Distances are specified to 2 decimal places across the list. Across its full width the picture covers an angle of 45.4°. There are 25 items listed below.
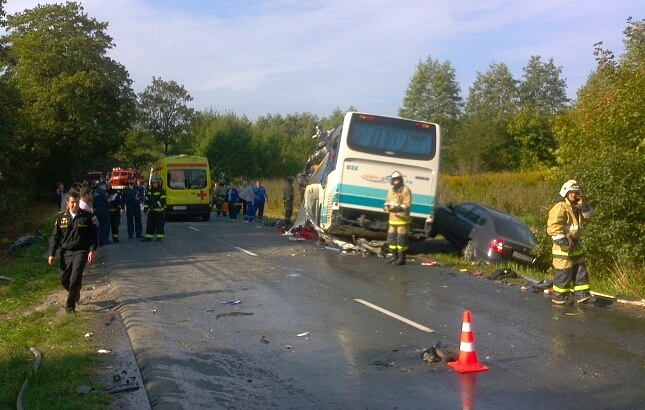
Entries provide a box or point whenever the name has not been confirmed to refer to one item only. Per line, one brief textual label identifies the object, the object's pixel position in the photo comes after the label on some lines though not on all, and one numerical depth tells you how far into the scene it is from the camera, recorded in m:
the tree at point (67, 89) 49.16
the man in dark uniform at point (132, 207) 21.98
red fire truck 48.94
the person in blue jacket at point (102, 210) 19.14
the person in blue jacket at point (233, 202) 33.50
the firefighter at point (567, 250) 11.56
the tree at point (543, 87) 86.31
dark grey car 17.66
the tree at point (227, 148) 61.56
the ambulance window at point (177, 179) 31.09
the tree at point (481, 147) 56.09
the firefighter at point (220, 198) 36.44
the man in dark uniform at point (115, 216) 21.25
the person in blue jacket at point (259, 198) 31.42
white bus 18.06
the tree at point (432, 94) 76.25
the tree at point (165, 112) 71.88
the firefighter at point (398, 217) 16.73
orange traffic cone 7.75
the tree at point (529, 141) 55.88
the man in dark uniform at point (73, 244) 11.25
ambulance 30.91
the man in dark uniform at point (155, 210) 21.14
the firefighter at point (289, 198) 27.75
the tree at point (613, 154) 13.55
